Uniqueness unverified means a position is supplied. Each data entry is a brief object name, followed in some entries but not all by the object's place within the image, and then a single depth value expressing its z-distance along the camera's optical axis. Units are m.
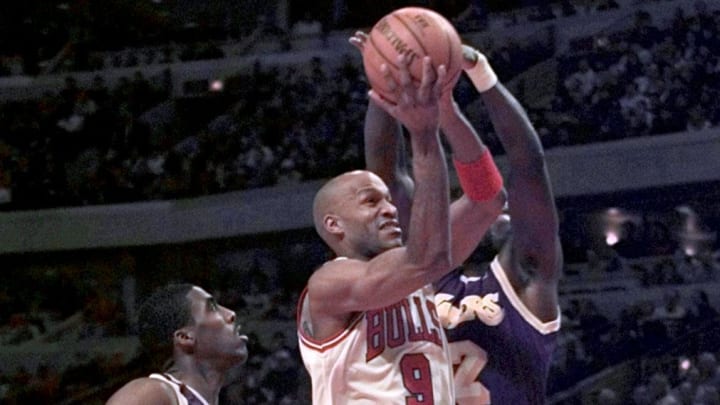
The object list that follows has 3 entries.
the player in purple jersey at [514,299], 8.18
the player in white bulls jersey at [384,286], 6.61
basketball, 6.44
